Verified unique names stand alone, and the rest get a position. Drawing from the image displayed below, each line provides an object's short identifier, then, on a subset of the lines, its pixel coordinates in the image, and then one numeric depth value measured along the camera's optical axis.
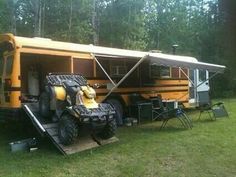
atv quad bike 4.55
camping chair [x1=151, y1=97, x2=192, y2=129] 6.31
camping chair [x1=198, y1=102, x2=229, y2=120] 7.52
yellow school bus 5.31
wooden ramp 4.53
